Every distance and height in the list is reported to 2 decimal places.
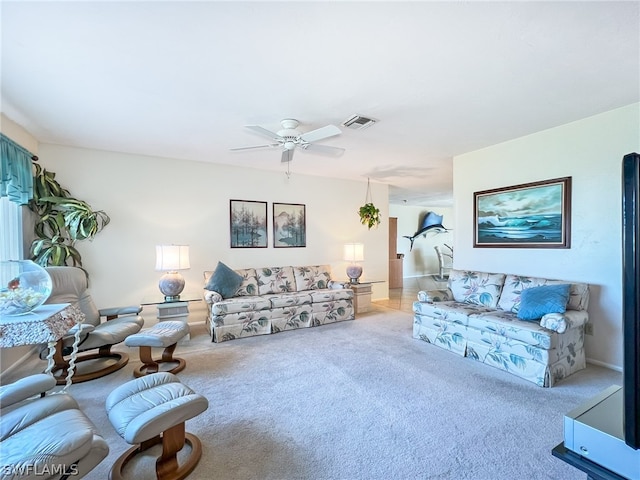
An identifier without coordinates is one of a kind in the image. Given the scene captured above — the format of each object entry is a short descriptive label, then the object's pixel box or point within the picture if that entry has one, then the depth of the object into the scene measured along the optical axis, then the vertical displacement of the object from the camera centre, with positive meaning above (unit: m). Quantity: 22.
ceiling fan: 2.69 +1.01
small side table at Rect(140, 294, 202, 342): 3.74 -0.91
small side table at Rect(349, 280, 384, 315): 5.17 -1.02
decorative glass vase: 1.80 -0.32
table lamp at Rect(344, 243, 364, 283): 5.34 -0.32
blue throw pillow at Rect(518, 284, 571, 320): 2.77 -0.60
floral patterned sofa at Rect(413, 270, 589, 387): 2.62 -0.86
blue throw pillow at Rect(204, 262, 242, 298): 4.15 -0.60
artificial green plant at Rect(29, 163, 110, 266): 3.38 +0.23
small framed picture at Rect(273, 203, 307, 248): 5.21 +0.26
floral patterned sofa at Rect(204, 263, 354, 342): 3.89 -0.89
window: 2.91 +0.11
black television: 0.74 -0.14
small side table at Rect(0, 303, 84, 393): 1.66 -0.51
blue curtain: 2.64 +0.66
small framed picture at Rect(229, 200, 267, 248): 4.86 +0.28
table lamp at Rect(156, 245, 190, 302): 3.75 -0.32
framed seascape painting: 3.27 +0.29
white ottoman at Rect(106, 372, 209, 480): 1.48 -0.94
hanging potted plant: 5.67 +0.48
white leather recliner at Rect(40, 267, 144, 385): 2.72 -0.89
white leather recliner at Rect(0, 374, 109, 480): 1.09 -0.83
